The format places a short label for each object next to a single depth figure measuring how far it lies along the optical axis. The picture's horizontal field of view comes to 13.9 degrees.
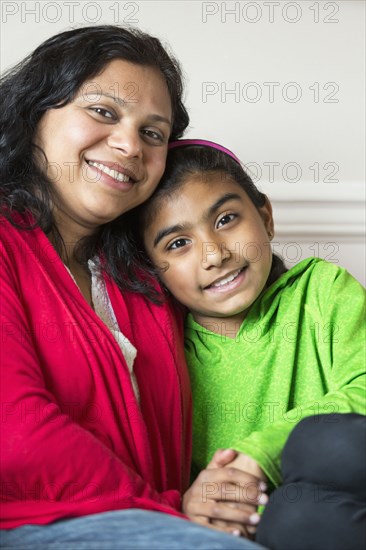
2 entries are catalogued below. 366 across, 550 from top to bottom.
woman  1.35
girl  1.55
